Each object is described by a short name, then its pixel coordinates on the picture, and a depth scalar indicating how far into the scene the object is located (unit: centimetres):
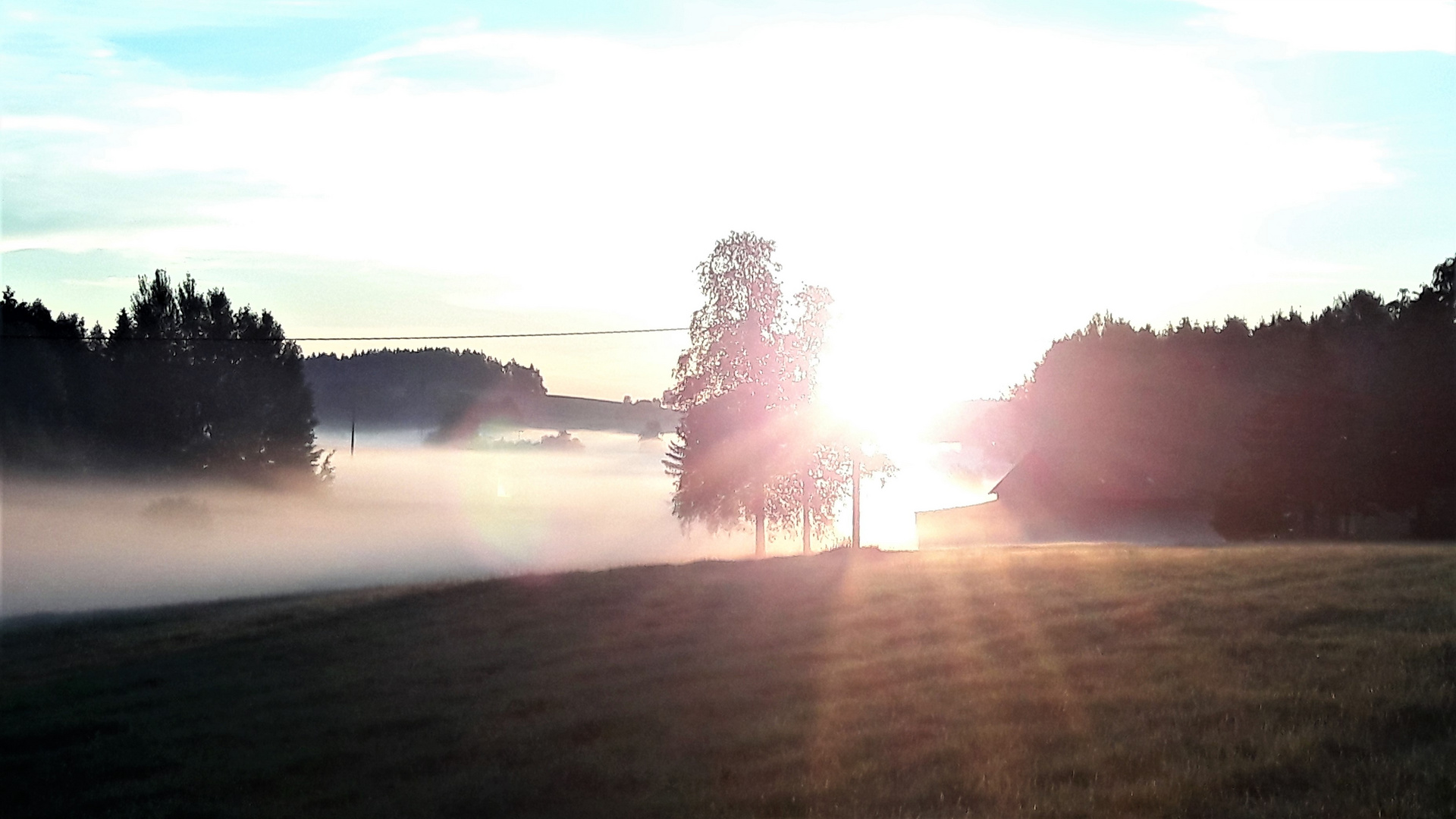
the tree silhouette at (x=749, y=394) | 6216
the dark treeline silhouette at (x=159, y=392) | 7019
